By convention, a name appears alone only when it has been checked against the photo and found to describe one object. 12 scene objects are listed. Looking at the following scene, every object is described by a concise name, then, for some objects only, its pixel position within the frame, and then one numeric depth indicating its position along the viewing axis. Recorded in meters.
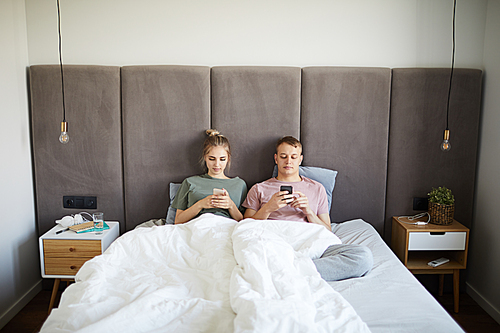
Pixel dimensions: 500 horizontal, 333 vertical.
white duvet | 0.95
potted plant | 2.07
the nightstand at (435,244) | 2.03
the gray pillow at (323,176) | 2.18
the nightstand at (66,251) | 1.97
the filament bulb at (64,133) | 2.09
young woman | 2.02
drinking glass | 2.08
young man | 1.90
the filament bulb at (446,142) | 2.10
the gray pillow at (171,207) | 2.13
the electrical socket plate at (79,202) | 2.27
